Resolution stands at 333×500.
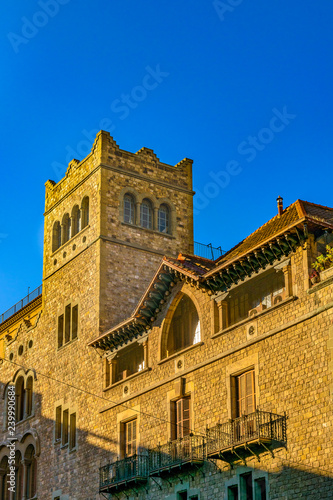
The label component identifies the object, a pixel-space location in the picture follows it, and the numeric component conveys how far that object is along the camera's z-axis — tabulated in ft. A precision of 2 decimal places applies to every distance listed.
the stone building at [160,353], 95.66
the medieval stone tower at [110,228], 142.31
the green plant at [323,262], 95.91
